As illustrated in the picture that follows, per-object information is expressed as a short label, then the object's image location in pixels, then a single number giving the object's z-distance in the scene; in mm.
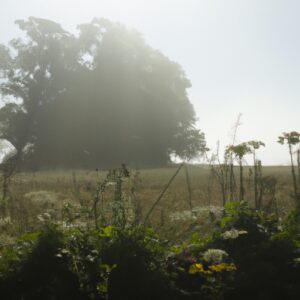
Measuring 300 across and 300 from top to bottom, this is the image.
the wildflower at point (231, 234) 4191
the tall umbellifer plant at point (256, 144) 7793
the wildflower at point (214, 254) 3942
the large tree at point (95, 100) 36188
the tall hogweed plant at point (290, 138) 7883
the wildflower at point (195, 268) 3814
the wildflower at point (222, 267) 3778
